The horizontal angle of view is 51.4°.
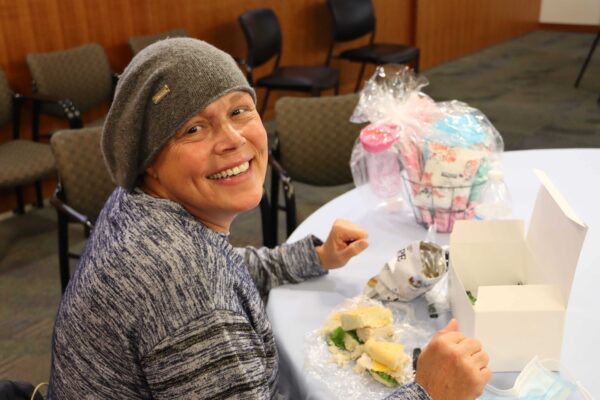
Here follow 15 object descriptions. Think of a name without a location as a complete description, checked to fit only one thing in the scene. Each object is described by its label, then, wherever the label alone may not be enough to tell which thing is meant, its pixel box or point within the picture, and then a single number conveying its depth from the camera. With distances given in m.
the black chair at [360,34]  4.72
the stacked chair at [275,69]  4.11
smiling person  0.88
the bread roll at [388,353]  1.02
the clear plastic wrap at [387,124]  1.56
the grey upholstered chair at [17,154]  2.96
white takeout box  0.98
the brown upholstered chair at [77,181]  2.20
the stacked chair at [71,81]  3.37
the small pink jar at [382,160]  1.55
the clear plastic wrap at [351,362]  1.03
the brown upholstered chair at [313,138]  2.52
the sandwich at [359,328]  1.11
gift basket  1.46
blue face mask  0.97
